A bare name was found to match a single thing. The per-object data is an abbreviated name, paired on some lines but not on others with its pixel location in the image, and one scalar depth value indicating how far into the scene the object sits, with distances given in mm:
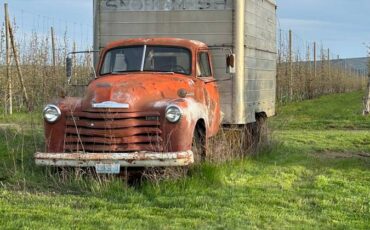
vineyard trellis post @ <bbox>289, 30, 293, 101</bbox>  32438
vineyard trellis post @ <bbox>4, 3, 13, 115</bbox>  20484
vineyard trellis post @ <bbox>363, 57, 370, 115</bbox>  24188
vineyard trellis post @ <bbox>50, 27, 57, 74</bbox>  24197
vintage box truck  7852
